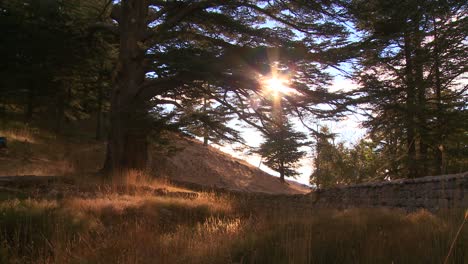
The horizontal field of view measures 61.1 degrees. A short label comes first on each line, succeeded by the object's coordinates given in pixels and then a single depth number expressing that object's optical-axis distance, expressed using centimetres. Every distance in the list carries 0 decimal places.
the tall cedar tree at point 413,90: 1202
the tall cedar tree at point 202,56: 1175
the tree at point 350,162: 1233
